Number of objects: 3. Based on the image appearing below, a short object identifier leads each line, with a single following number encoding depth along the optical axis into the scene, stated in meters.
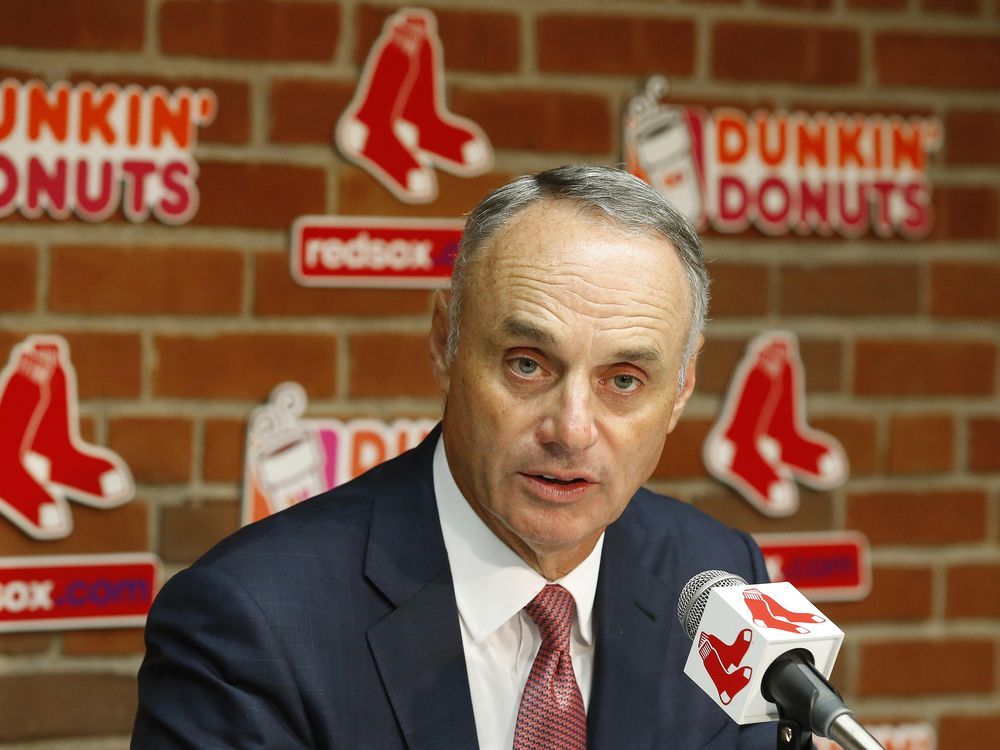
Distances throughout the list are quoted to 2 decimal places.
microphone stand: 5.92
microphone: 6.09
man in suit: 6.78
